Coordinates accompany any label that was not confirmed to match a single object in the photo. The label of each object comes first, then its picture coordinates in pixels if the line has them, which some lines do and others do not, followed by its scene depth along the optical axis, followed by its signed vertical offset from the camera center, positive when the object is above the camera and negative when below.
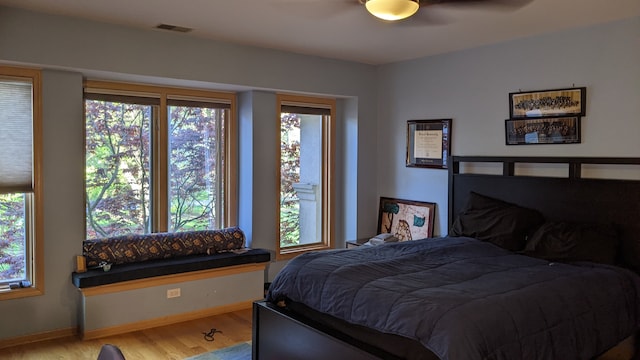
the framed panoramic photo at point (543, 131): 4.01 +0.26
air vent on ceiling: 3.94 +1.03
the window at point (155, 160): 4.33 +0.03
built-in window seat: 3.93 -0.94
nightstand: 5.32 -0.81
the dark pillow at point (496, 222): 3.98 -0.46
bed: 2.45 -0.66
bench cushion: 3.87 -0.83
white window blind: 3.73 +0.20
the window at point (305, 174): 5.30 -0.11
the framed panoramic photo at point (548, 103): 3.97 +0.48
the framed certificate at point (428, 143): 4.94 +0.20
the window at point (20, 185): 3.74 -0.16
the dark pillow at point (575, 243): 3.54 -0.55
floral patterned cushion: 4.12 -0.69
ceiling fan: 2.63 +0.79
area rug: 3.59 -1.33
